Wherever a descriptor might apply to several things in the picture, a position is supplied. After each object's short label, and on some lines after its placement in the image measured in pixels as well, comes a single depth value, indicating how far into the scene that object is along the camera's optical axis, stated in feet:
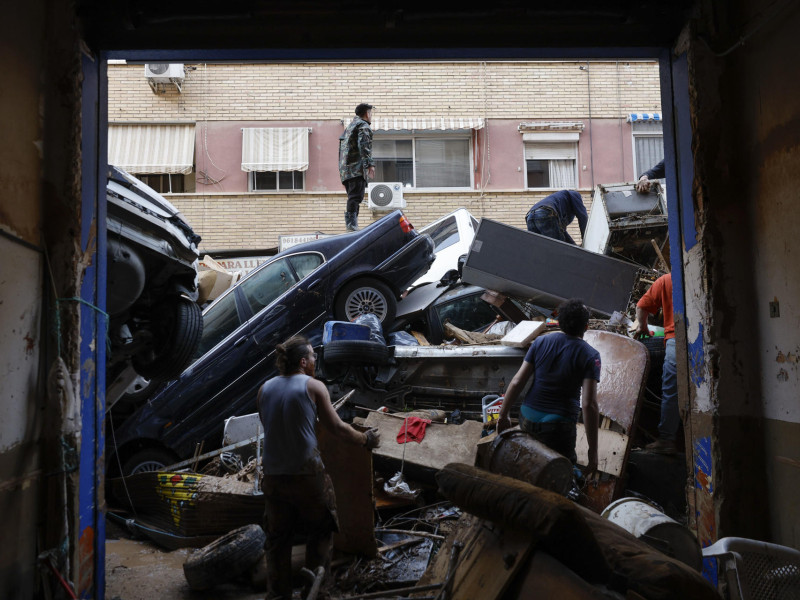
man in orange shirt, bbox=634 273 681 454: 19.24
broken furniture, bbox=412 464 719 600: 8.18
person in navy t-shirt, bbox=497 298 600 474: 15.31
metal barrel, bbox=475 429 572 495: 12.85
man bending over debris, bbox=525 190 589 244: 31.63
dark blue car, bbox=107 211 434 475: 24.90
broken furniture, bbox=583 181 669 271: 27.91
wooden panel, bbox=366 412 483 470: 20.45
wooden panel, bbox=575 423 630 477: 18.39
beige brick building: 52.29
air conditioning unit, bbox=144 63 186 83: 50.21
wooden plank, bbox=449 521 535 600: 9.22
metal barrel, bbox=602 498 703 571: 11.32
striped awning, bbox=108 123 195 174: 51.88
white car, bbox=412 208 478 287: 34.71
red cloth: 21.26
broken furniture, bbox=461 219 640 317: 27.02
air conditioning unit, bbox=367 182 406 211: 50.80
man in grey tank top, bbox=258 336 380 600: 14.07
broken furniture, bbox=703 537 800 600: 9.45
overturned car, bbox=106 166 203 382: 15.96
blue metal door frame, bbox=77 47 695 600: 11.85
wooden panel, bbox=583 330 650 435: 19.08
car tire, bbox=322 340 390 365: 23.81
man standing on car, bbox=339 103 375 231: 36.29
